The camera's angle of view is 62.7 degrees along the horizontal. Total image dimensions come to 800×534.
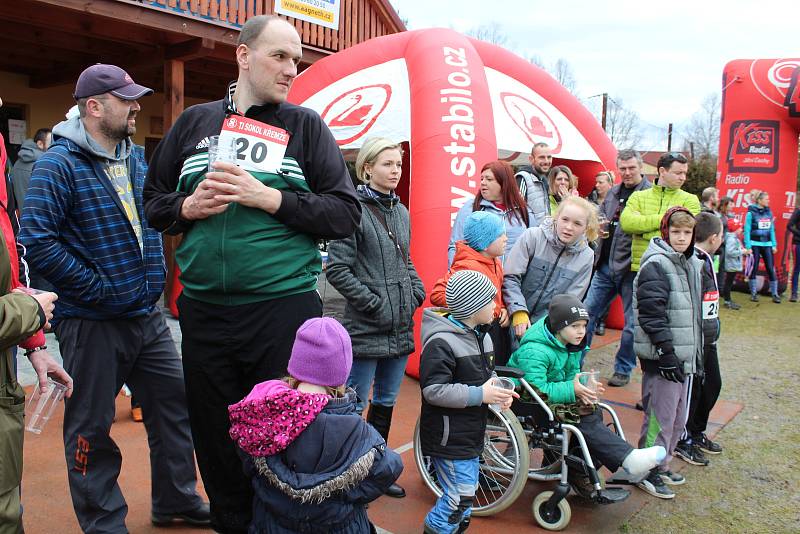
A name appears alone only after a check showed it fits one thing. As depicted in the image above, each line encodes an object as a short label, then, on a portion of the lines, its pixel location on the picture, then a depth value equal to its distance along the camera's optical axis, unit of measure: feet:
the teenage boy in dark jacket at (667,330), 12.94
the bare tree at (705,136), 165.07
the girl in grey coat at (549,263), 13.94
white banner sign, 29.84
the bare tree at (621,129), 164.55
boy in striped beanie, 10.15
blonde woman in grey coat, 11.71
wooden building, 24.68
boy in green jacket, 11.31
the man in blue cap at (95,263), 9.11
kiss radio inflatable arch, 39.42
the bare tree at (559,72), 150.84
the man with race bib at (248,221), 7.27
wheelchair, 11.16
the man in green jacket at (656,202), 19.51
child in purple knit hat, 6.88
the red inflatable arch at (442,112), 19.80
